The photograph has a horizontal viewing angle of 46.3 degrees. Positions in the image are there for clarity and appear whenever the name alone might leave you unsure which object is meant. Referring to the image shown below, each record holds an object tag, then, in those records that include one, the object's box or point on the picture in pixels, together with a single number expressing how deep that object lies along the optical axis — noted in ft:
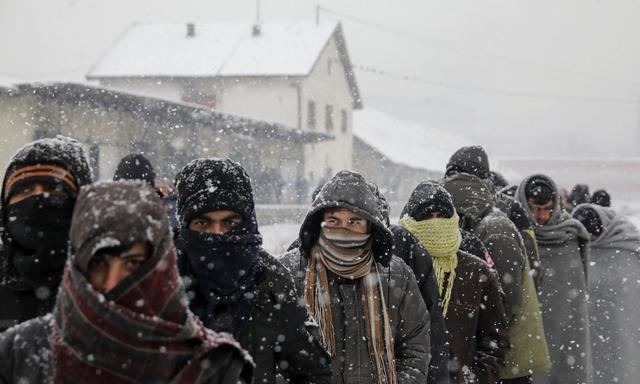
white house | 111.96
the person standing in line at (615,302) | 23.13
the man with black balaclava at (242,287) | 8.70
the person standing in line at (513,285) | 16.19
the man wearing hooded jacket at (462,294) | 13.84
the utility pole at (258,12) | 129.29
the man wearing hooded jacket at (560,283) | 20.33
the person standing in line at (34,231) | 7.50
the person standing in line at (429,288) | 12.16
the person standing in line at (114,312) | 5.91
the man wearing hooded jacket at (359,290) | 10.59
